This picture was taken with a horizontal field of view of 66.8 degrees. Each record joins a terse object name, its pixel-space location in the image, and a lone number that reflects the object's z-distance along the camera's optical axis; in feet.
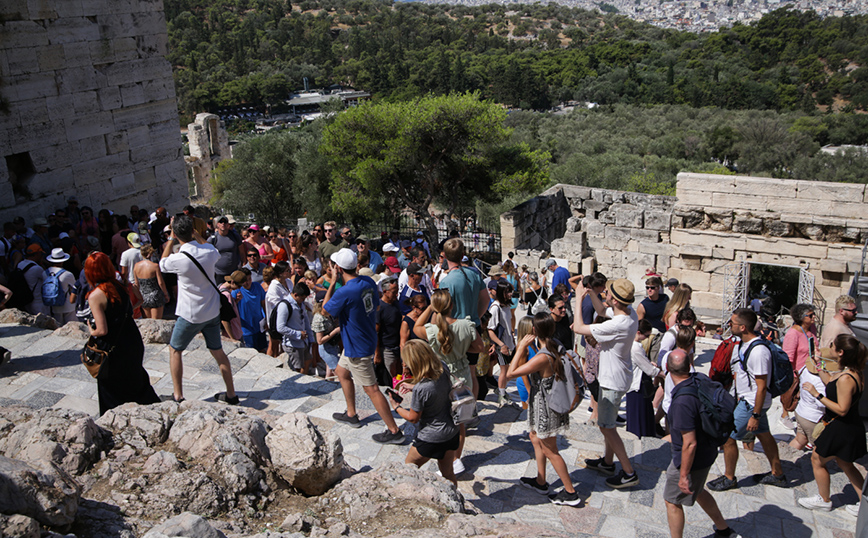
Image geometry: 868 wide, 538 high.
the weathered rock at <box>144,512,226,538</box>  9.89
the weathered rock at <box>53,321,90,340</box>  24.88
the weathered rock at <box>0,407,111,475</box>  12.78
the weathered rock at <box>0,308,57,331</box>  25.53
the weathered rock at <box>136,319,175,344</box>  25.20
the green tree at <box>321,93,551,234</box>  64.28
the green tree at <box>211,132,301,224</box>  84.58
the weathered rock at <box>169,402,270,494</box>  13.53
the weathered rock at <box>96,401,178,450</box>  14.58
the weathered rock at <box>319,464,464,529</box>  12.89
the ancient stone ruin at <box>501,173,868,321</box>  39.73
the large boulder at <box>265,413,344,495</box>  13.82
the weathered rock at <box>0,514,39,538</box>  8.90
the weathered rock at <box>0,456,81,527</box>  9.51
